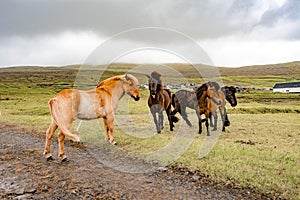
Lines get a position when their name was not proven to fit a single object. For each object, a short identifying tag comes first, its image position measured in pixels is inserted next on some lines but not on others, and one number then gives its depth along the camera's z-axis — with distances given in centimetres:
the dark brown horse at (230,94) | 1404
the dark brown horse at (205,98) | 1238
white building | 8233
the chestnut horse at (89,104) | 762
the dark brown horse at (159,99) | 1185
